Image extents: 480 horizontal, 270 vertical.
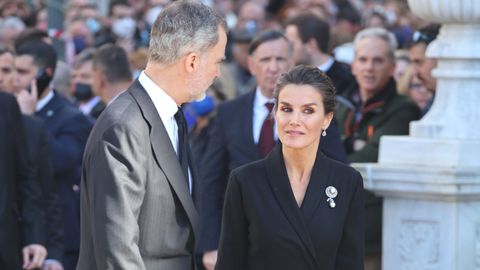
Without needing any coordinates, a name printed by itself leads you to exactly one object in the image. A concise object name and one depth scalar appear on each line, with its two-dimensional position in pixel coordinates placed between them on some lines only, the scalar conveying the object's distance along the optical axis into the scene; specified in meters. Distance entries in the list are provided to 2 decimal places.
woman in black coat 10.11
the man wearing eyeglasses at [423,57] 16.23
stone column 13.08
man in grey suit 8.79
